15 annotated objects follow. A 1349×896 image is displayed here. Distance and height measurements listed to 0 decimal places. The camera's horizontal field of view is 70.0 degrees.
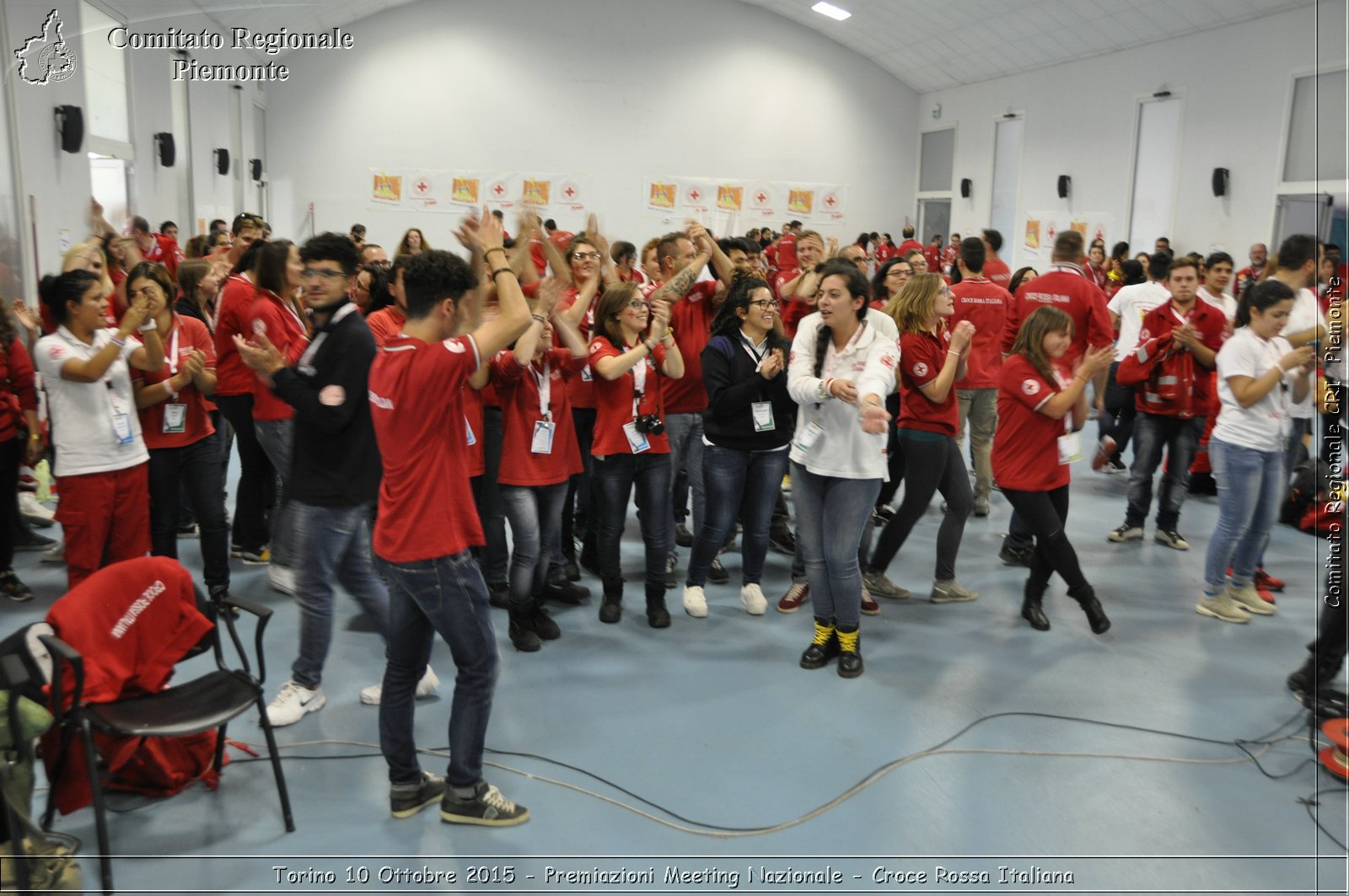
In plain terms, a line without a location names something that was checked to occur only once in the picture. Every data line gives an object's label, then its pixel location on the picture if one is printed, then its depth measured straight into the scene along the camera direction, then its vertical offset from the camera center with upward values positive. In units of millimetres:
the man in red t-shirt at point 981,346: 5871 -298
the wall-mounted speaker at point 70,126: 7785 +1222
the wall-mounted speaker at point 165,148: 10594 +1458
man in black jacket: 3121 -494
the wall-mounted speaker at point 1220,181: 11562 +1446
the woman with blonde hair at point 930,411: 4363 -521
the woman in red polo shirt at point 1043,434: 4207 -593
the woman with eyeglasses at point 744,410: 4270 -519
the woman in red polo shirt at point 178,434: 4035 -645
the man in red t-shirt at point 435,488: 2535 -541
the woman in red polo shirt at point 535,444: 3891 -626
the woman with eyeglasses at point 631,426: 4172 -584
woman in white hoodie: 3729 -584
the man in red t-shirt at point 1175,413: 5531 -634
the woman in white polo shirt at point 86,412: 3559 -494
